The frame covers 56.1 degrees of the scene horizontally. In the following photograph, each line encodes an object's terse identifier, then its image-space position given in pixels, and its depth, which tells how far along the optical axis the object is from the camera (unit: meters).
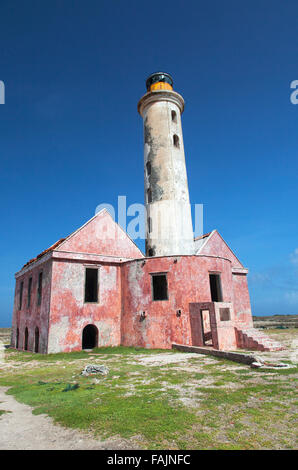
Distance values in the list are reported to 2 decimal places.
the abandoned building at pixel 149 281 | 16.19
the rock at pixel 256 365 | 10.13
